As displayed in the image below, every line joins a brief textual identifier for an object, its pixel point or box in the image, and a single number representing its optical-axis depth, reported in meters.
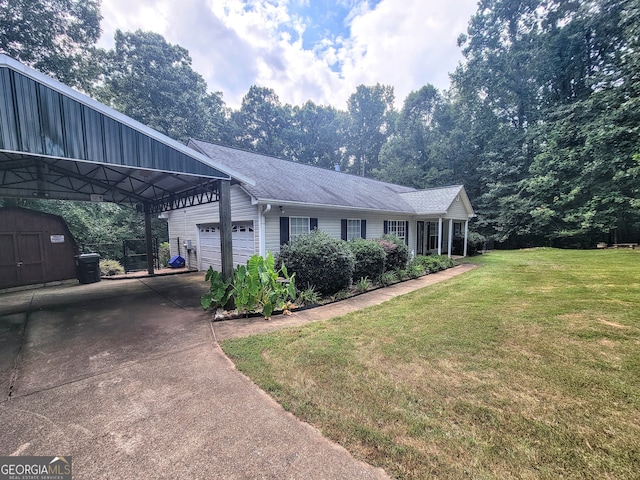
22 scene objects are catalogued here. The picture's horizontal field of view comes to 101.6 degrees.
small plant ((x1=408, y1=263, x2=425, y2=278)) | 10.67
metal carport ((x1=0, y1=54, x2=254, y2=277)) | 4.16
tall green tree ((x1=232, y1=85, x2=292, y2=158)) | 33.03
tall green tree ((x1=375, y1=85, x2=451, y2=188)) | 28.25
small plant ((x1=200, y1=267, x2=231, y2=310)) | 6.30
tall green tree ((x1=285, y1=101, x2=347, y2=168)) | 35.56
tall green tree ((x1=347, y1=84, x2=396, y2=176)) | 38.34
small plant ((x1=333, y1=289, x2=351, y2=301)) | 7.67
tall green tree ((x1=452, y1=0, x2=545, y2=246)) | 21.48
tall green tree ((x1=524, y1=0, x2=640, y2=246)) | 15.27
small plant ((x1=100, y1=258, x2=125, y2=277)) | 12.14
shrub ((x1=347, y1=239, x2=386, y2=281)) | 8.91
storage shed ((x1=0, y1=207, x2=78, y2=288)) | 9.17
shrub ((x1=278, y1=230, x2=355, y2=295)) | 7.48
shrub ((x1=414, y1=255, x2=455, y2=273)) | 11.95
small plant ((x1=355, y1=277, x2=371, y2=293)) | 8.41
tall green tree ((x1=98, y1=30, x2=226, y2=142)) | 21.03
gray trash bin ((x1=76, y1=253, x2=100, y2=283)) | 10.38
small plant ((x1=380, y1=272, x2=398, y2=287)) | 9.32
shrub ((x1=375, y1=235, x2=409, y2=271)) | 10.33
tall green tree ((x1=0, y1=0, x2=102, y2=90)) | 13.48
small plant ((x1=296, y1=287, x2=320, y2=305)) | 7.04
